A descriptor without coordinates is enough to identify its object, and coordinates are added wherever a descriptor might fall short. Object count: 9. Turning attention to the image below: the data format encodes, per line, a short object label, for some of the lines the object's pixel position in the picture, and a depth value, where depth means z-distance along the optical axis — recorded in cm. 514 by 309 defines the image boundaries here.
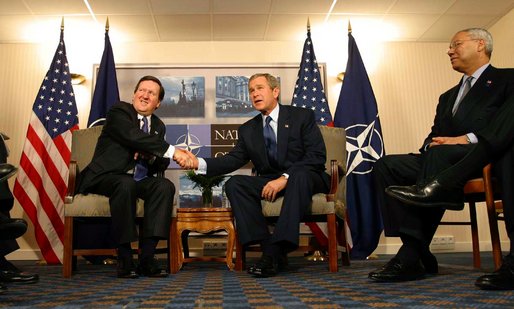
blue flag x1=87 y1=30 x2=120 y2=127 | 457
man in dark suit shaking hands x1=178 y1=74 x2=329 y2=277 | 254
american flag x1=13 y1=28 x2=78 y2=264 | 433
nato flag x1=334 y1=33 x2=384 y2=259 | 446
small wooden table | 306
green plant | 363
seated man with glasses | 209
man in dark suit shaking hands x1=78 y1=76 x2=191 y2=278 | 264
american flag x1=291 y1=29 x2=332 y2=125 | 469
